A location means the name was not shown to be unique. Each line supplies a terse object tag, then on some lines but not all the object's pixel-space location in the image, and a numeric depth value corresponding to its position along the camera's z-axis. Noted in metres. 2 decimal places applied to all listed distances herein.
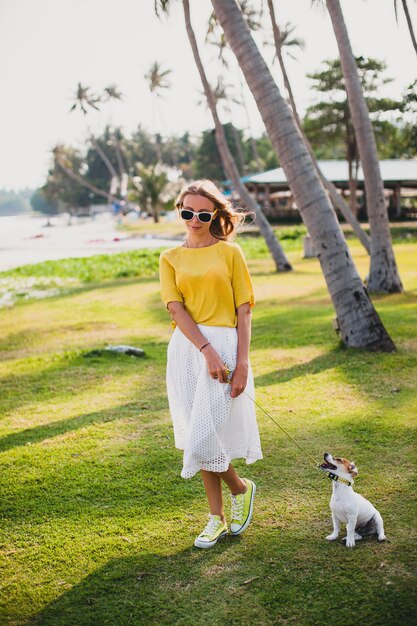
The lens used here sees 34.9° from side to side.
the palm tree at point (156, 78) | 69.12
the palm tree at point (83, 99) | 73.56
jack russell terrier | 3.83
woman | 3.84
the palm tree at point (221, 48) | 21.96
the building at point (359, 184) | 47.91
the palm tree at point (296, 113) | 15.97
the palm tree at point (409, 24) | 15.70
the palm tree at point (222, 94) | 63.09
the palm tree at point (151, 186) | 59.34
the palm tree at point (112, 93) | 77.38
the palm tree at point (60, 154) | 93.56
